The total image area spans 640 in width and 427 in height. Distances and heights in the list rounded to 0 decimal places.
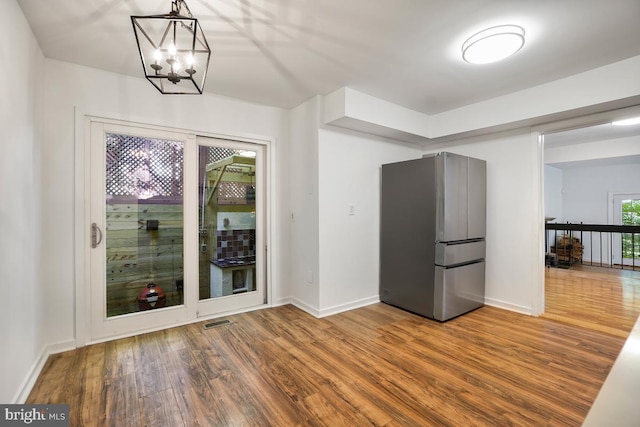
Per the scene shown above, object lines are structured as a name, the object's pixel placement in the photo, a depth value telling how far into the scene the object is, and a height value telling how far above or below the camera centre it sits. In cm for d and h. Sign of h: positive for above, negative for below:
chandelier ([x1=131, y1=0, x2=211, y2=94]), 145 +133
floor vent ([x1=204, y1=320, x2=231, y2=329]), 309 -120
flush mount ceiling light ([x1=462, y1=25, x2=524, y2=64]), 206 +126
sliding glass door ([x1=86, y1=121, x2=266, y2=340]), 275 -15
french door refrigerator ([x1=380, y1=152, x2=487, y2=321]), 321 -25
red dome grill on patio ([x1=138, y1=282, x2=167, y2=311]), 298 -88
